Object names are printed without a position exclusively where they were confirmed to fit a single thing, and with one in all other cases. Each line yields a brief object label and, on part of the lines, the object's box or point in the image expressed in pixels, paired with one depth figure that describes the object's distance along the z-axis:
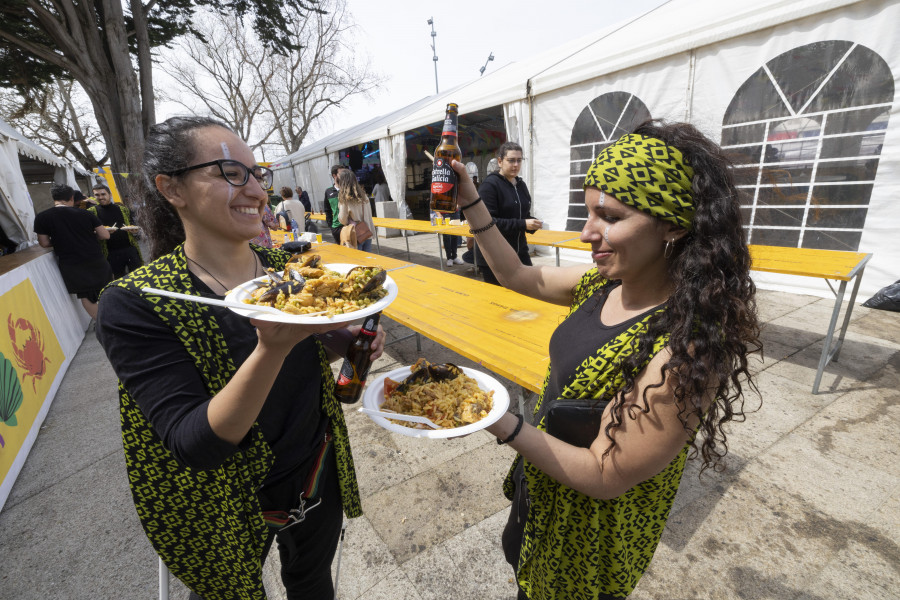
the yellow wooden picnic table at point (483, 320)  2.28
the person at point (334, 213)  7.65
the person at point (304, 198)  16.73
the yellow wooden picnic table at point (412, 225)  7.70
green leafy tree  9.68
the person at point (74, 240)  5.58
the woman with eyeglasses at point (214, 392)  0.98
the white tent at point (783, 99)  4.87
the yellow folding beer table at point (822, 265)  3.29
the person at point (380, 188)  15.71
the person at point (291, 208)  8.42
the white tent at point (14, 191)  6.59
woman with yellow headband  1.02
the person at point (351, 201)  6.42
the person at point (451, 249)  9.63
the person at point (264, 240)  5.25
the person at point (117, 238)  6.60
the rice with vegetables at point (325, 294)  1.02
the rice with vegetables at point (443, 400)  1.23
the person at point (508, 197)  4.08
